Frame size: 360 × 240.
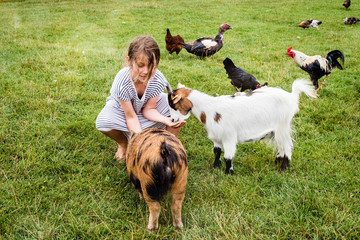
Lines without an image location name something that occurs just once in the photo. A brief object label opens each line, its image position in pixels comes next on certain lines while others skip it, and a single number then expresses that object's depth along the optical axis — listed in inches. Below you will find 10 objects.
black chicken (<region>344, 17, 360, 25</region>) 516.5
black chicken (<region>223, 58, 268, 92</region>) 203.9
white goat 118.0
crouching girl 115.2
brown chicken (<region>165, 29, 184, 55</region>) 321.4
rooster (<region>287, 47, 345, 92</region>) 229.1
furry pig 78.4
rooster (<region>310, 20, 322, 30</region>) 481.7
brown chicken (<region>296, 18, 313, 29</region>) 479.8
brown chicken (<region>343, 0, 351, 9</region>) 663.1
